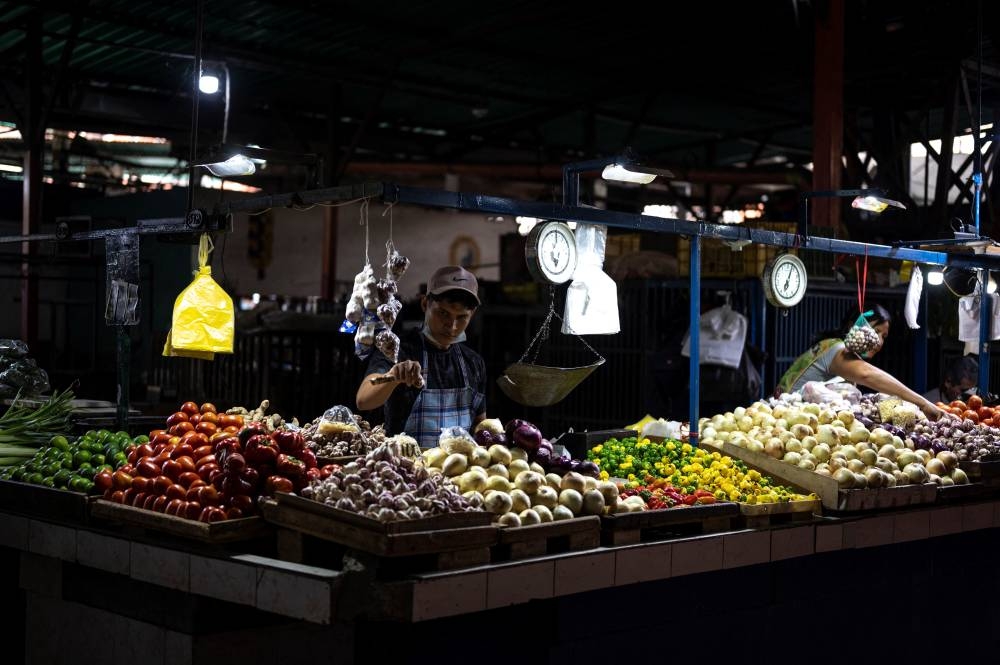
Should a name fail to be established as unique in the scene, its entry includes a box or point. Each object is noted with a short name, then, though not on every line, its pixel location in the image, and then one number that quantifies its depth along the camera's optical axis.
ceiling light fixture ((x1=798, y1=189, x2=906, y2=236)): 6.49
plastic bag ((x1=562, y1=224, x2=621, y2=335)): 5.54
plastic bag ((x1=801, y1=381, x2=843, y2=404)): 7.03
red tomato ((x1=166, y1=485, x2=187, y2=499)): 3.89
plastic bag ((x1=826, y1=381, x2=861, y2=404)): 7.08
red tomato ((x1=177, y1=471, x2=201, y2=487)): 3.97
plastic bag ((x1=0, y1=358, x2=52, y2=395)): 6.77
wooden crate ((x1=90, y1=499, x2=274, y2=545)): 3.64
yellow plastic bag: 5.23
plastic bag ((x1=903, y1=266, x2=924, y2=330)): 7.62
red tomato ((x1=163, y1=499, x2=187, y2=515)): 3.83
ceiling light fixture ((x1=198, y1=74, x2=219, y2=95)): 9.10
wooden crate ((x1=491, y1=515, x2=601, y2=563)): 3.73
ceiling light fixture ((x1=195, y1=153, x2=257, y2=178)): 5.05
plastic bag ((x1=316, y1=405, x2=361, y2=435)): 4.57
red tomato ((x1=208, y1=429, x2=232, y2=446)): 4.35
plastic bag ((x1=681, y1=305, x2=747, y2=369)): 8.77
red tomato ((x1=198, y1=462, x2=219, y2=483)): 3.98
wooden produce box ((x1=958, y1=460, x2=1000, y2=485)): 5.79
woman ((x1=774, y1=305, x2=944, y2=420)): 7.08
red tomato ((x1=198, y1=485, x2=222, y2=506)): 3.80
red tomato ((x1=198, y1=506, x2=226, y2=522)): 3.70
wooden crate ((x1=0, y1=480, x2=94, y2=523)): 4.21
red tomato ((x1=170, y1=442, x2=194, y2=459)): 4.23
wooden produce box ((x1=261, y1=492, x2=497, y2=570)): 3.37
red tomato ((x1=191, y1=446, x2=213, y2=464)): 4.20
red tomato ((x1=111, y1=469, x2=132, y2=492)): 4.15
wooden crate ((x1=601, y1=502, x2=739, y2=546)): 4.09
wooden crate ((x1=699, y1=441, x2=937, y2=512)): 4.96
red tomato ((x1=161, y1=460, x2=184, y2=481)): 4.07
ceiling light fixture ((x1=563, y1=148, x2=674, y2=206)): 5.24
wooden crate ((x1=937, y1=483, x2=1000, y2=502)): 5.54
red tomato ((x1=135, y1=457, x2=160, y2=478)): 4.13
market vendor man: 4.96
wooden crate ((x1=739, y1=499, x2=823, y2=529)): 4.57
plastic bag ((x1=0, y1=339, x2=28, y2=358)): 7.01
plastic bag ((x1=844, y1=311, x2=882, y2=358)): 7.20
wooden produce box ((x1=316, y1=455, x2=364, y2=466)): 4.30
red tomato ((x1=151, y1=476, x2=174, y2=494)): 3.98
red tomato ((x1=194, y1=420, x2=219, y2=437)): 4.56
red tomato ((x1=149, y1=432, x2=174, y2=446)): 4.51
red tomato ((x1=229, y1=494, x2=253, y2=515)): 3.79
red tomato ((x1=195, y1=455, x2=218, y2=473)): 4.09
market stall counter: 3.45
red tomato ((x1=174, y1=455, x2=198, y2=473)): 4.10
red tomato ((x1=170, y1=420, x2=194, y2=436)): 4.59
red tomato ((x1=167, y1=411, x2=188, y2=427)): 4.73
